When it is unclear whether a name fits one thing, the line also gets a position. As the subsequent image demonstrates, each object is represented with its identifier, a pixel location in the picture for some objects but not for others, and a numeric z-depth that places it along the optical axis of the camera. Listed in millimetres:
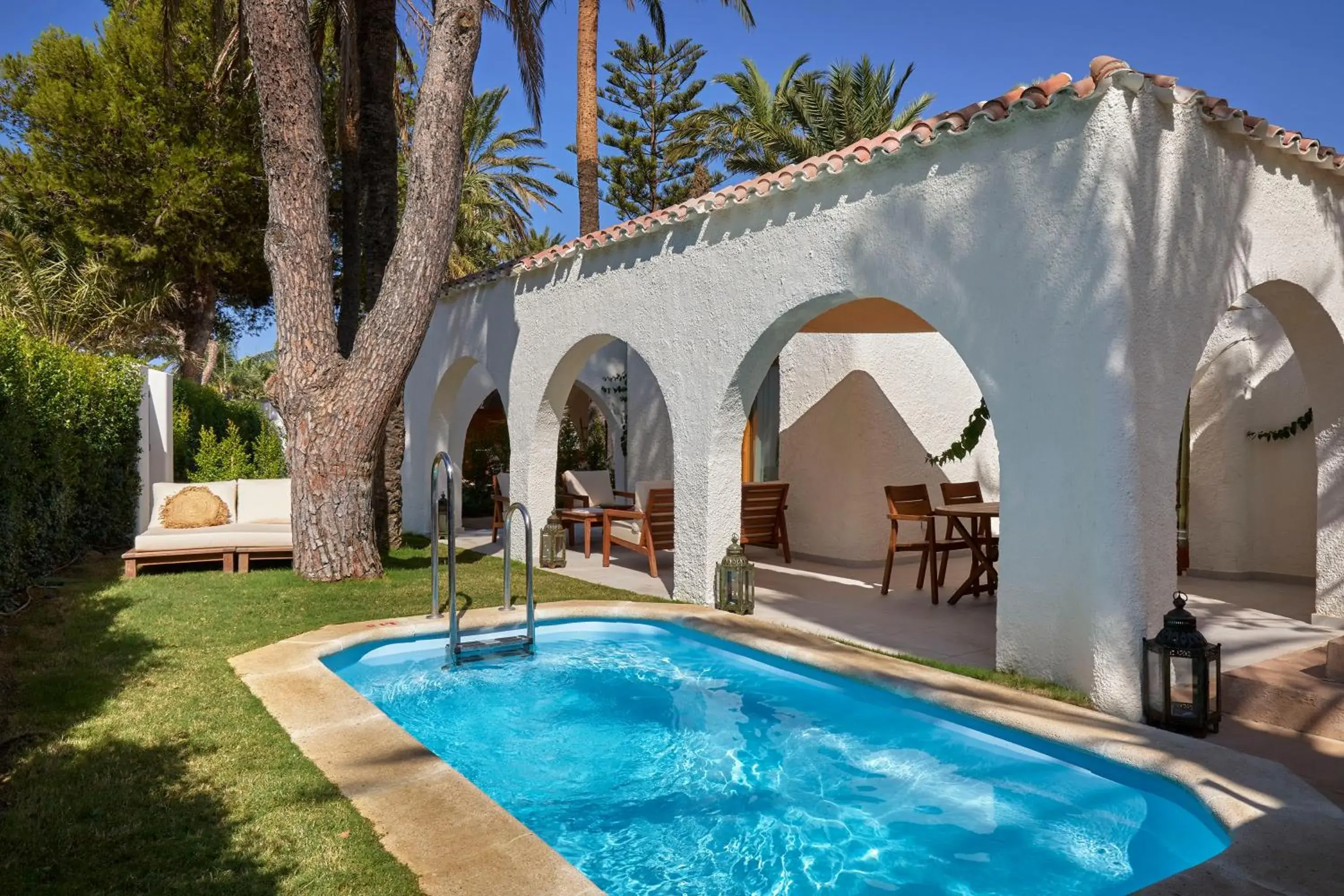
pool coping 2990
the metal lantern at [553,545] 10484
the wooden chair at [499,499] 12977
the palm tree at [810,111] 21406
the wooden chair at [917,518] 8000
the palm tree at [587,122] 13820
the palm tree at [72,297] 15750
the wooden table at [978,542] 7680
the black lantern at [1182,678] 4512
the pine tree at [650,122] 26750
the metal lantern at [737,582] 7617
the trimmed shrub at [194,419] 13938
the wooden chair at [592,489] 12867
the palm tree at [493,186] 27500
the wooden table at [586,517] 10758
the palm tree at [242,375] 34844
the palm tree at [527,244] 30094
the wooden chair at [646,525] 9859
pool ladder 6344
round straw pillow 10031
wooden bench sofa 9234
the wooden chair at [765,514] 10125
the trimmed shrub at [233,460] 13758
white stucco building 4848
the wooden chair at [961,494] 8632
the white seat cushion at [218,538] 9281
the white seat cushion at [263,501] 10688
